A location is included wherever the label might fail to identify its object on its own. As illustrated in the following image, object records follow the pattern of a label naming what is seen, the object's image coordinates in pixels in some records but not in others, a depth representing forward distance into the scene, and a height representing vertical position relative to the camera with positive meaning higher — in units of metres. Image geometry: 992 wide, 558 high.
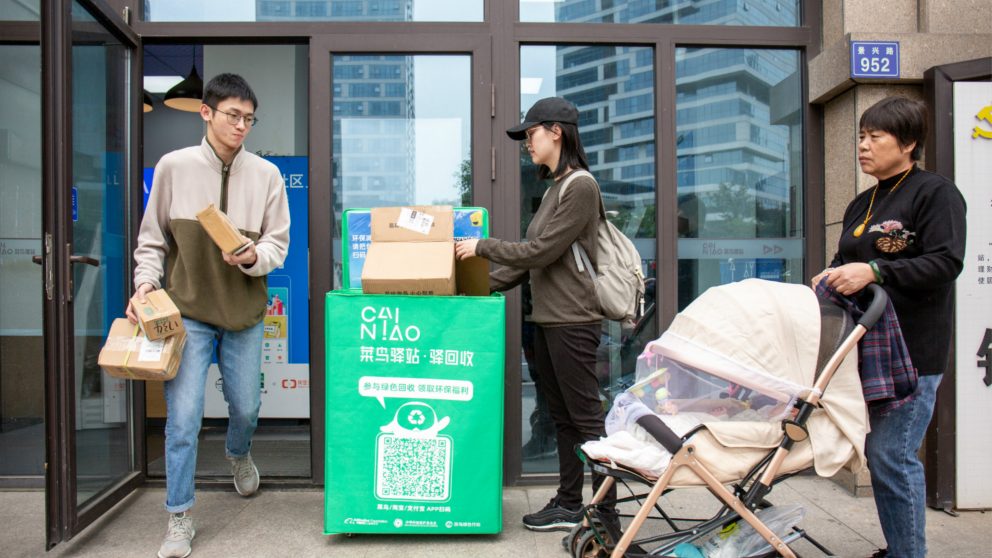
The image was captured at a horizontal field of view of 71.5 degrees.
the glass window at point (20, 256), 4.07 +0.11
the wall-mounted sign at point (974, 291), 3.42 -0.10
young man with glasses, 2.99 +0.07
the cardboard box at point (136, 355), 2.75 -0.33
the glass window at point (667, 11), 3.94 +1.51
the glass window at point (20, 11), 3.98 +1.53
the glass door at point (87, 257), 2.85 +0.08
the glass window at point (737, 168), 4.03 +0.61
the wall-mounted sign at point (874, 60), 3.55 +1.09
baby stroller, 2.29 -0.50
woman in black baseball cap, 2.96 +0.01
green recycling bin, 3.04 -0.62
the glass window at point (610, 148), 3.97 +0.73
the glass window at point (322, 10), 3.87 +1.49
